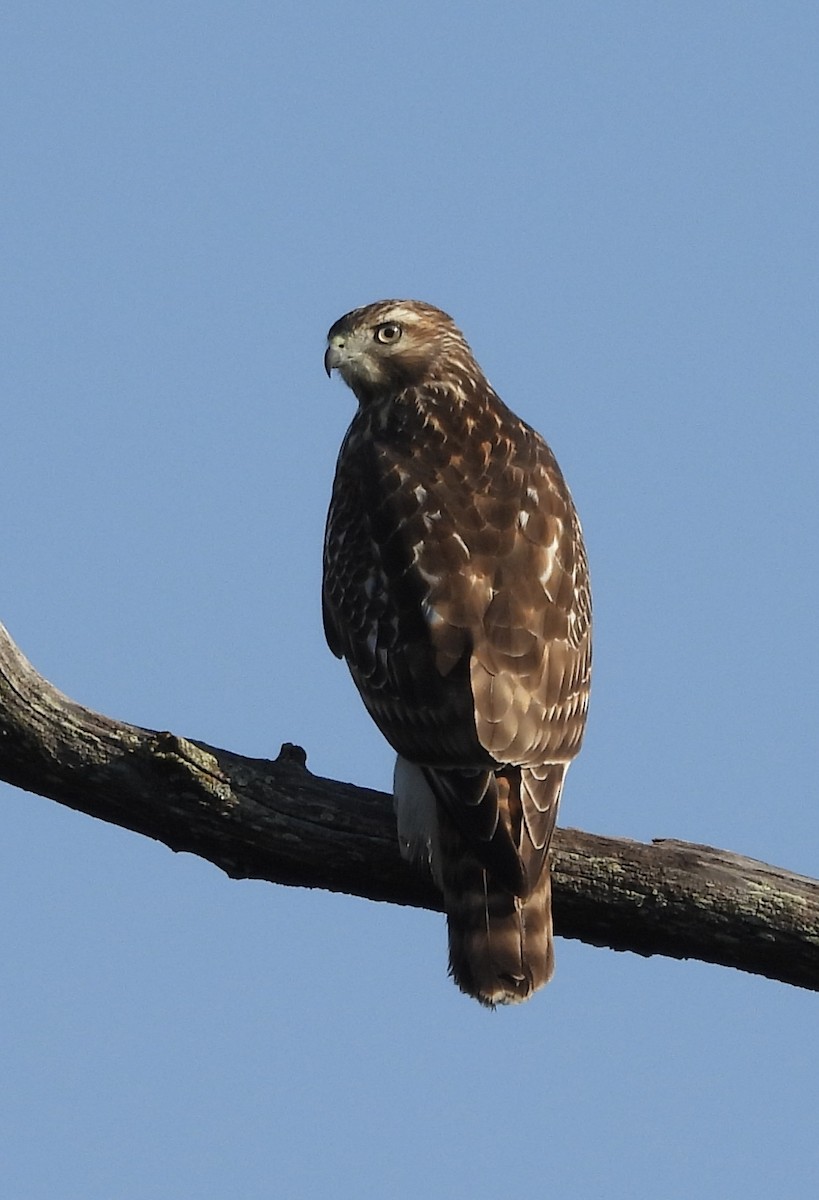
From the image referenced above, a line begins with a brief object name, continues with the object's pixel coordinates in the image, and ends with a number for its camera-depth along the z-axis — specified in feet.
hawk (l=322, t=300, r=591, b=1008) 32.58
